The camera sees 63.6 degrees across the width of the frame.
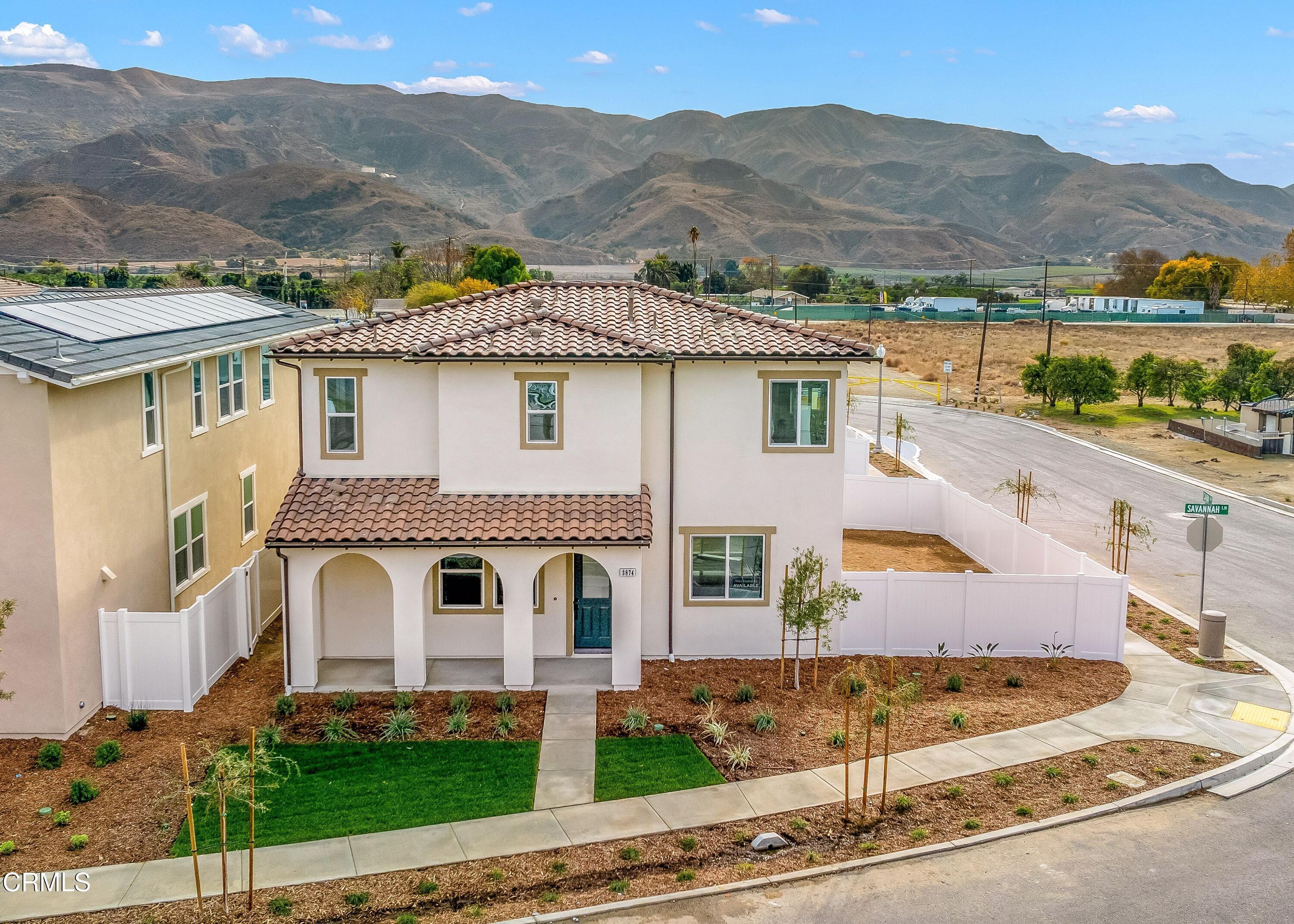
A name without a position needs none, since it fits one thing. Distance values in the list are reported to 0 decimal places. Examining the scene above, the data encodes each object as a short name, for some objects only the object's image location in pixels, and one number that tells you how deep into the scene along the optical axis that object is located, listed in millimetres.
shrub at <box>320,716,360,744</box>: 15969
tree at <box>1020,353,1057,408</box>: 57875
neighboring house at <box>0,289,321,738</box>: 15250
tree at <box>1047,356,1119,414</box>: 54688
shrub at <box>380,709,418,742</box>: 16062
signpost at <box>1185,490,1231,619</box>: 20375
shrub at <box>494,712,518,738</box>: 16188
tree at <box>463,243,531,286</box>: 79000
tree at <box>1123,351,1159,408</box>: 55969
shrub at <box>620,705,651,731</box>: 16391
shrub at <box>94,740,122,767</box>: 14859
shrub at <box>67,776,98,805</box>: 13742
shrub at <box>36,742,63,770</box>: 14727
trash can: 19875
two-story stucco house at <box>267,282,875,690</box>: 18109
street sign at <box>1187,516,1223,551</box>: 20391
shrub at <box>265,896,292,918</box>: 11281
